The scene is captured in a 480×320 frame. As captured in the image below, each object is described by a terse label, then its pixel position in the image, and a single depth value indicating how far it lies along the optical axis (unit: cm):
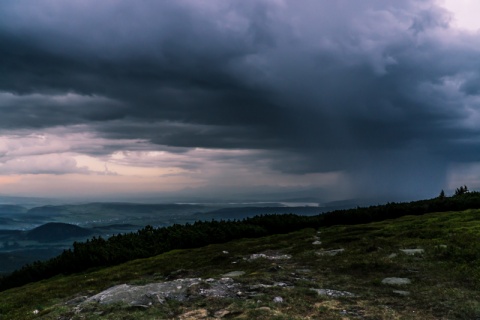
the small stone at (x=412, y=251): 2132
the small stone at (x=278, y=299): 1369
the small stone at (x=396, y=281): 1639
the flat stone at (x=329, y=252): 2415
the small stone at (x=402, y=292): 1475
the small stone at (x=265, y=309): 1236
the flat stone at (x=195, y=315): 1233
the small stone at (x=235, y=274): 1948
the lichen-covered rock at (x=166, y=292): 1440
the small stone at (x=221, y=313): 1234
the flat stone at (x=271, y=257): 2477
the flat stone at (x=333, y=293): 1473
